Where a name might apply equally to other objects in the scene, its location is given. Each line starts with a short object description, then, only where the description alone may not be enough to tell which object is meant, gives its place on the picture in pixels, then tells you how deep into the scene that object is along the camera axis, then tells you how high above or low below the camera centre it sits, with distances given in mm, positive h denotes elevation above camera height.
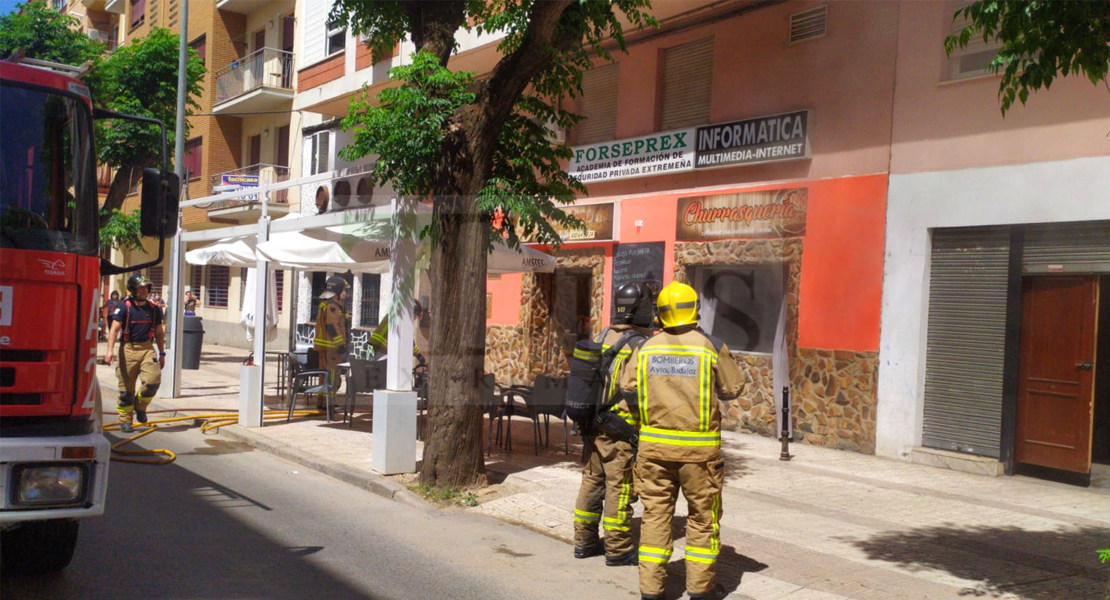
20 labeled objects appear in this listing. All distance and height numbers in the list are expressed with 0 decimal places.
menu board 13938 +692
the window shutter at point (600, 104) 15273 +3478
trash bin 18812 -1238
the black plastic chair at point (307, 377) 12250 -1247
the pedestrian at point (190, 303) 22891 -484
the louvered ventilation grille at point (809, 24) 11805 +3878
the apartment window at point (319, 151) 23469 +3703
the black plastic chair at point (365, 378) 12016 -1156
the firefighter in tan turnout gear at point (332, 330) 13172 -582
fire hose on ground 9109 -1821
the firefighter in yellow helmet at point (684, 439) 5266 -785
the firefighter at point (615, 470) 6172 -1175
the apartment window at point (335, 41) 20436 +5812
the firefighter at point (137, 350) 11055 -854
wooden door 9062 -510
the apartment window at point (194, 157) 29516 +4292
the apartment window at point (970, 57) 10156 +3057
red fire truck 4316 -125
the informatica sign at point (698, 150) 12055 +2385
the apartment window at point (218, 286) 28844 -10
